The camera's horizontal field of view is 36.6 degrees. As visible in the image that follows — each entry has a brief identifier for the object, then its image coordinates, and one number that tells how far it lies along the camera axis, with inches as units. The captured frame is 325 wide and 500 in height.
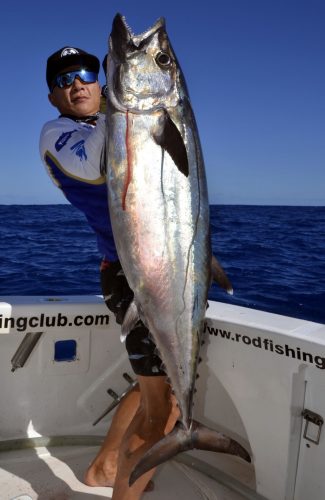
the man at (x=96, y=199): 88.6
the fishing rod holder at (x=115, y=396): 128.9
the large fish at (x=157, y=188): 76.2
